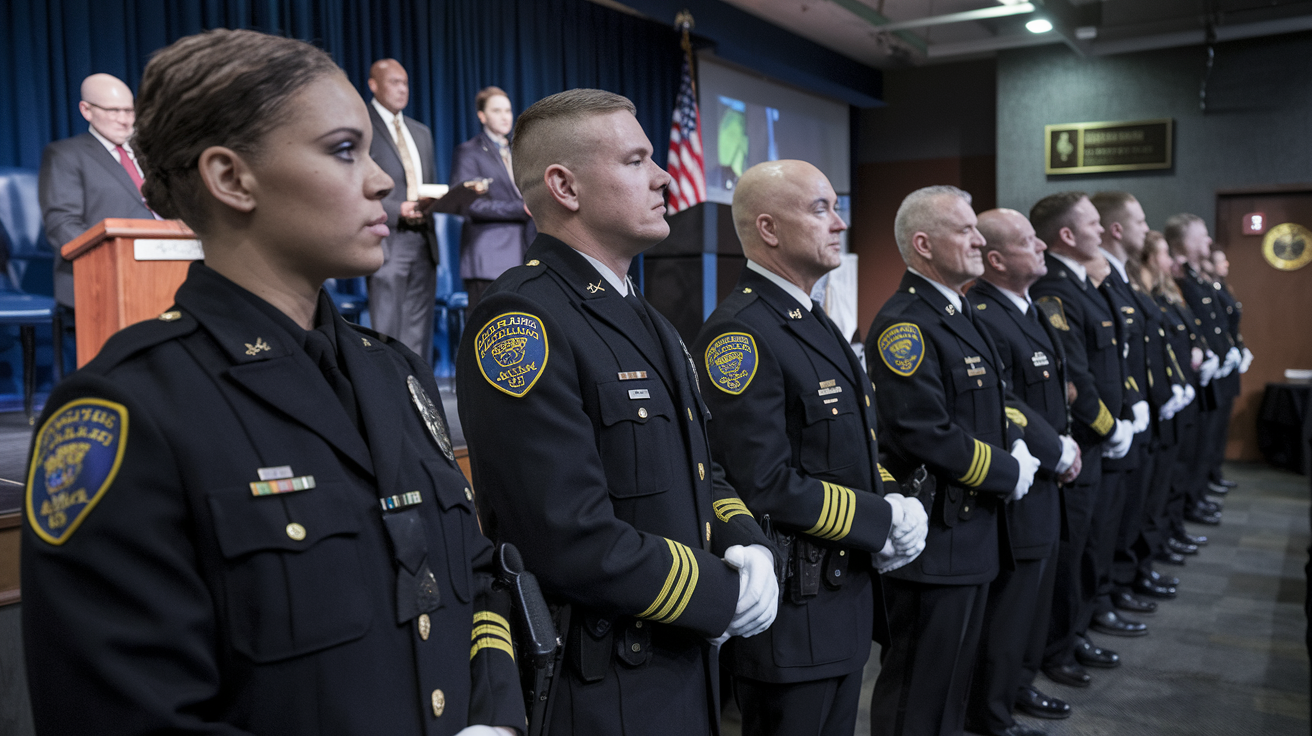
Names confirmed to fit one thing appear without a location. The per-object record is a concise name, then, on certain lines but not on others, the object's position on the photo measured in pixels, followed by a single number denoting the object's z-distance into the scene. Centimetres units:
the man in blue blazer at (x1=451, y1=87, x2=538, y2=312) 433
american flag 656
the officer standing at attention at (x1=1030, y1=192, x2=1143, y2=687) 328
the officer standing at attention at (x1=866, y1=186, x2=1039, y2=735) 234
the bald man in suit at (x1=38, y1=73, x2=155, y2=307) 346
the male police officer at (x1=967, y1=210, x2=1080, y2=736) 275
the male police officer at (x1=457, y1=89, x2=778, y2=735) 124
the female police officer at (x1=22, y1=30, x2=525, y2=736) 73
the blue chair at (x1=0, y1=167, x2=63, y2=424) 399
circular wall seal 818
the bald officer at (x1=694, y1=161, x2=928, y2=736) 183
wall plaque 843
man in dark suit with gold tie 402
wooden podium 236
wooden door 827
